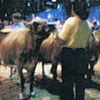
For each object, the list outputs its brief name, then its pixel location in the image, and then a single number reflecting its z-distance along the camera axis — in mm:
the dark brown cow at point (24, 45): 2698
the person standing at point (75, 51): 2484
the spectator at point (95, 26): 2828
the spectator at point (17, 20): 2732
